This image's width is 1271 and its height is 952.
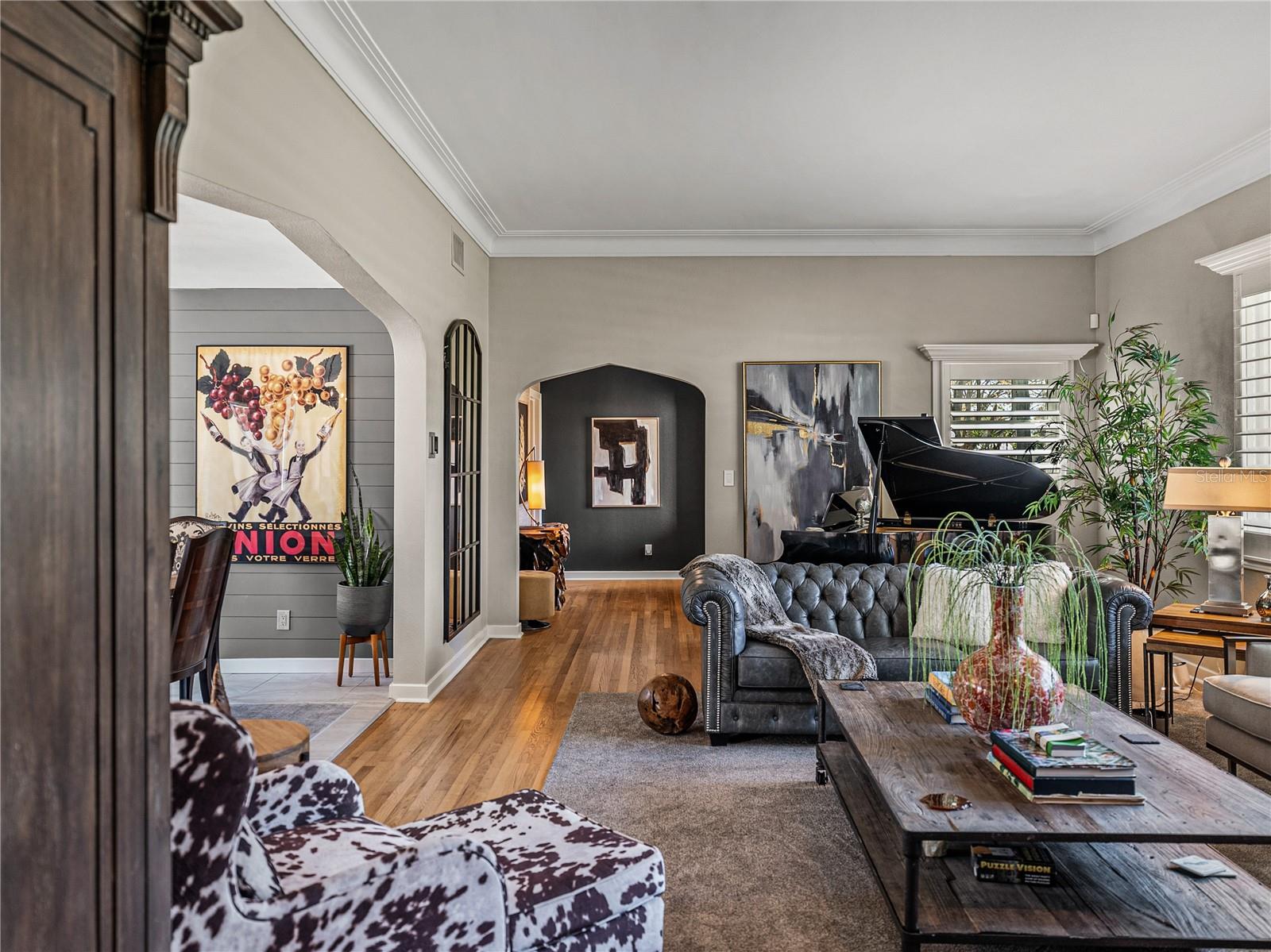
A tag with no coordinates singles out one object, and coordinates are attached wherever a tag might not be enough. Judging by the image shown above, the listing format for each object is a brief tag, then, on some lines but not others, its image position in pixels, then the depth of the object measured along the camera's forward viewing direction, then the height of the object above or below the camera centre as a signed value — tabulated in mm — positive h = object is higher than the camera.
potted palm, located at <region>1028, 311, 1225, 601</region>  4781 +140
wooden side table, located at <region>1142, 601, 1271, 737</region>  3816 -730
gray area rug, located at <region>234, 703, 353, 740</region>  4363 -1226
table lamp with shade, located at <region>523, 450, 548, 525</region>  7797 -43
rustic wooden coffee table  1904 -1017
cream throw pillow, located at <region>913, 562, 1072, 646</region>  2520 -462
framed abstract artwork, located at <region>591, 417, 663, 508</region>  9492 +241
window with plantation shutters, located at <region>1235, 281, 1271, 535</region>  4590 +538
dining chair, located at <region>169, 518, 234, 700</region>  3238 -450
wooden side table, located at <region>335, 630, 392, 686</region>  5074 -973
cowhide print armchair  1261 -744
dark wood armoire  889 +30
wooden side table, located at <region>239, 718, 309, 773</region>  2318 -743
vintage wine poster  5441 +207
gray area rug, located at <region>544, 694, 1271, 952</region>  2298 -1213
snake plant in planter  4988 -608
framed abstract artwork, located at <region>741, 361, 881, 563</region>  6305 +326
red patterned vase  2486 -601
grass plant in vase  2484 -481
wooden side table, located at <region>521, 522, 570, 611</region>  7215 -527
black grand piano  4840 -21
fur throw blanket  3682 -707
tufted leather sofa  3818 -843
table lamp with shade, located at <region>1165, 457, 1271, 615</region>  3920 -127
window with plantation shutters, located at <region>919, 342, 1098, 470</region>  6258 +658
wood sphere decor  3986 -1066
